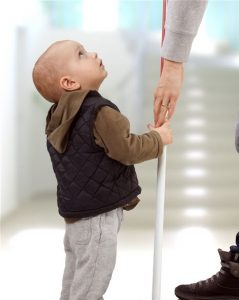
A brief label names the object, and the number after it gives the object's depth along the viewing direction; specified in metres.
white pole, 2.34
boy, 2.23
